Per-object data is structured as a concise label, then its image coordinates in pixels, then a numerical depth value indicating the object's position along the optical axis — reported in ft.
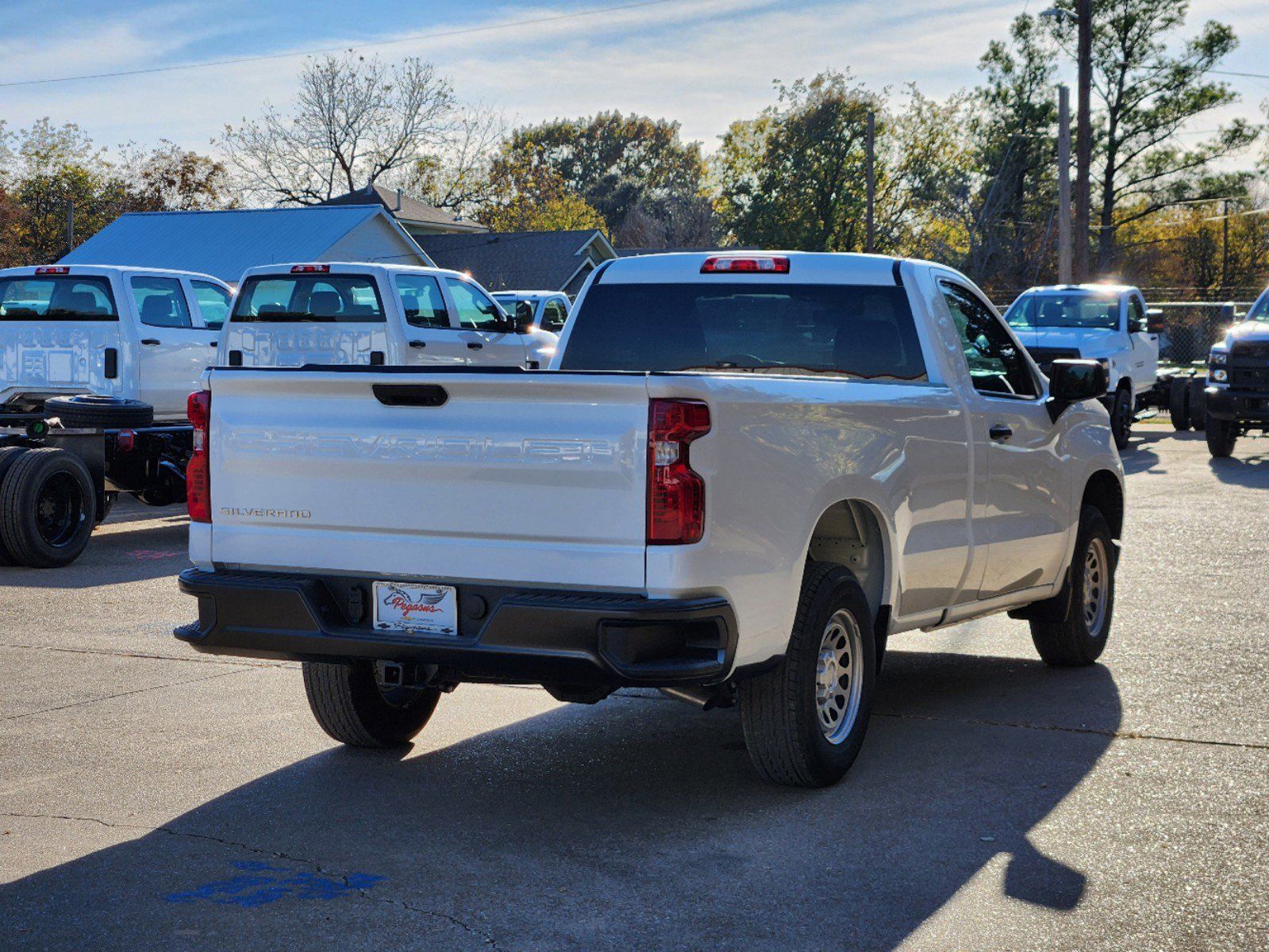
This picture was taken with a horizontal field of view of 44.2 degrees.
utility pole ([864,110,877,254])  170.50
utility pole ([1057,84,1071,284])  109.29
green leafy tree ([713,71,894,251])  257.75
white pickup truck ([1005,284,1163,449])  74.43
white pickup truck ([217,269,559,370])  52.13
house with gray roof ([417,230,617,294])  186.39
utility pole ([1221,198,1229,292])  200.95
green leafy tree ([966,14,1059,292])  199.72
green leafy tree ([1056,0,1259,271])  191.93
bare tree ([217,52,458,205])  226.17
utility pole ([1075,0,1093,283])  109.60
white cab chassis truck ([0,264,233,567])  39.58
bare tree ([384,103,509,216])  242.58
